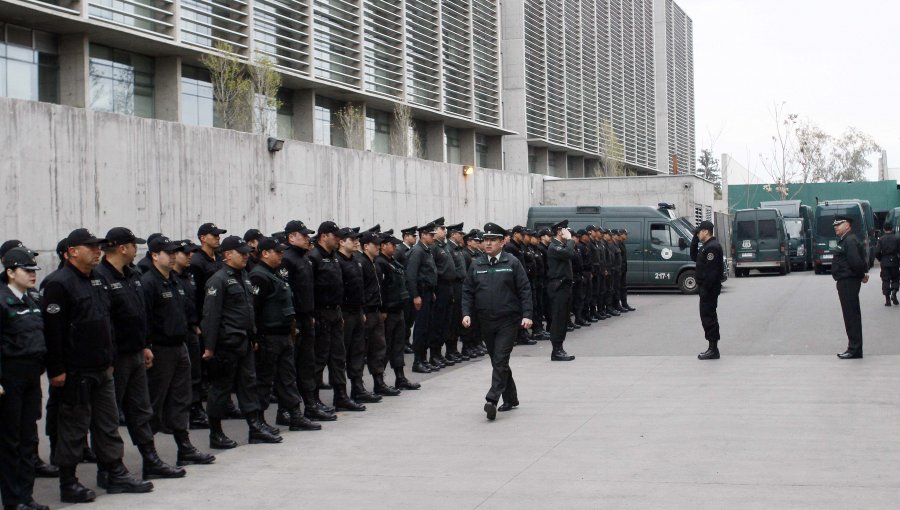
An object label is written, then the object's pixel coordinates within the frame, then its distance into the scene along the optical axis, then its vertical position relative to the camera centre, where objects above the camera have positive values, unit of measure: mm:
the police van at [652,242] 28578 +220
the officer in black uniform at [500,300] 11031 -520
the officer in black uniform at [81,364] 7535 -770
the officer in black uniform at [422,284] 14438 -427
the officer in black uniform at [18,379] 7207 -827
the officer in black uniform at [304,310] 10602 -553
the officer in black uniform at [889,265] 22969 -457
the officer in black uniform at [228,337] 9227 -714
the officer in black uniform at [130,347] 8172 -696
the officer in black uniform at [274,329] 10000 -705
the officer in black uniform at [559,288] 15547 -572
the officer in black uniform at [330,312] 11156 -614
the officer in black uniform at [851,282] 14328 -513
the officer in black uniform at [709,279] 15000 -454
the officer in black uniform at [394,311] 12961 -732
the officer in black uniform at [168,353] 8727 -812
